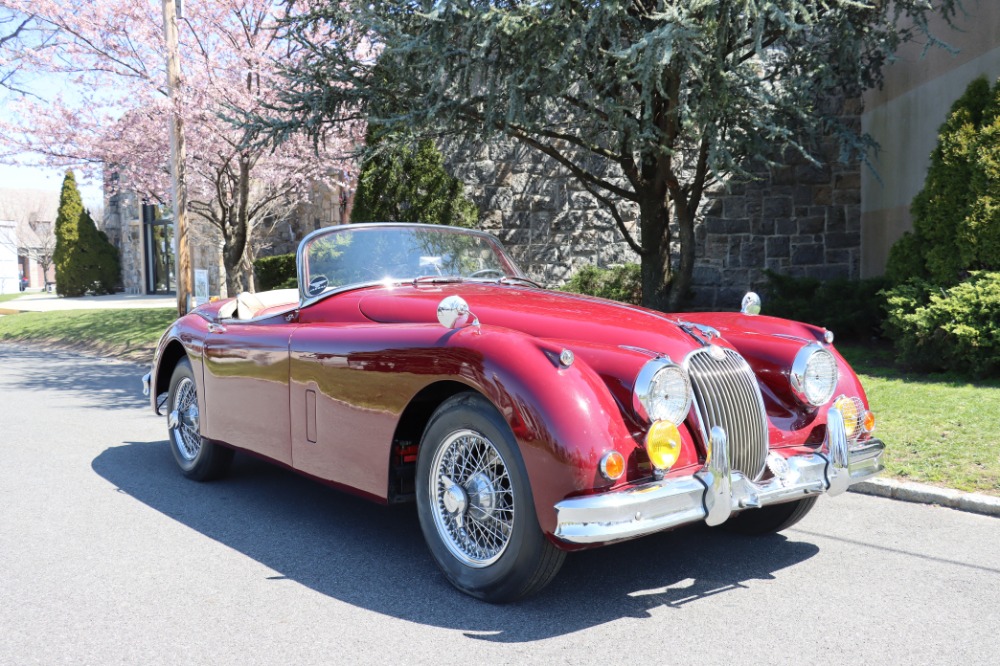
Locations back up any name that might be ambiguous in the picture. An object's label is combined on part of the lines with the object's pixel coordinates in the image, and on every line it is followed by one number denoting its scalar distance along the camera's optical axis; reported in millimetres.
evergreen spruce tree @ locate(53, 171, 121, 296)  32438
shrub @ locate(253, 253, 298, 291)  20969
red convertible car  3389
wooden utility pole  12945
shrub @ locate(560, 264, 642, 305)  13172
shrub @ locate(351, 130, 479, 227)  14383
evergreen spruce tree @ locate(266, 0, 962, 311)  7848
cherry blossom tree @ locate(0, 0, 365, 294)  14375
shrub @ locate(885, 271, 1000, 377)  7723
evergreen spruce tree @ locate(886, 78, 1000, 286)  8328
